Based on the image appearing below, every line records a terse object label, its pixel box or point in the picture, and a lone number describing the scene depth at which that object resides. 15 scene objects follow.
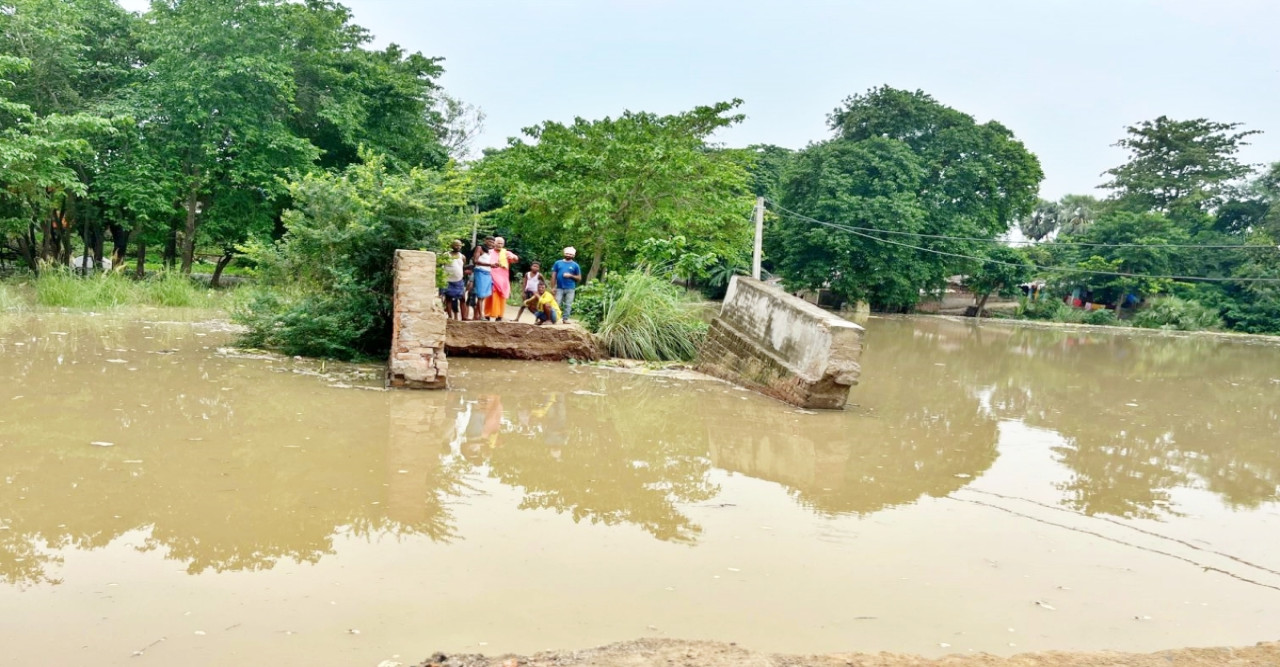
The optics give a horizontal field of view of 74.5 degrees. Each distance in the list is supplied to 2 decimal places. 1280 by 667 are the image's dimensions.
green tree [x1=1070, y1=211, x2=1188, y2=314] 41.59
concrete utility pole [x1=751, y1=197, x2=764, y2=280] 15.50
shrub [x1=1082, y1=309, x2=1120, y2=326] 41.66
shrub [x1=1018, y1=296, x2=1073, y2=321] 42.50
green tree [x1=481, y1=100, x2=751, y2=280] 19.48
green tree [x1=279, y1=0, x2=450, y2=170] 22.56
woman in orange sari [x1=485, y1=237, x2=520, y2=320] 12.99
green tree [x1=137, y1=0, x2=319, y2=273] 20.45
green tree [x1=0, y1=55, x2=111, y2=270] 16.55
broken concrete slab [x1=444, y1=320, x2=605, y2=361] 12.38
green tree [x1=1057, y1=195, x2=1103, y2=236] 54.72
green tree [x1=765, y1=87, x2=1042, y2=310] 37.91
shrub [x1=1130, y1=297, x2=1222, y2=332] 39.91
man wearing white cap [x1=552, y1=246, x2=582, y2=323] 13.75
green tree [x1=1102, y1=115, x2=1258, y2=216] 46.12
